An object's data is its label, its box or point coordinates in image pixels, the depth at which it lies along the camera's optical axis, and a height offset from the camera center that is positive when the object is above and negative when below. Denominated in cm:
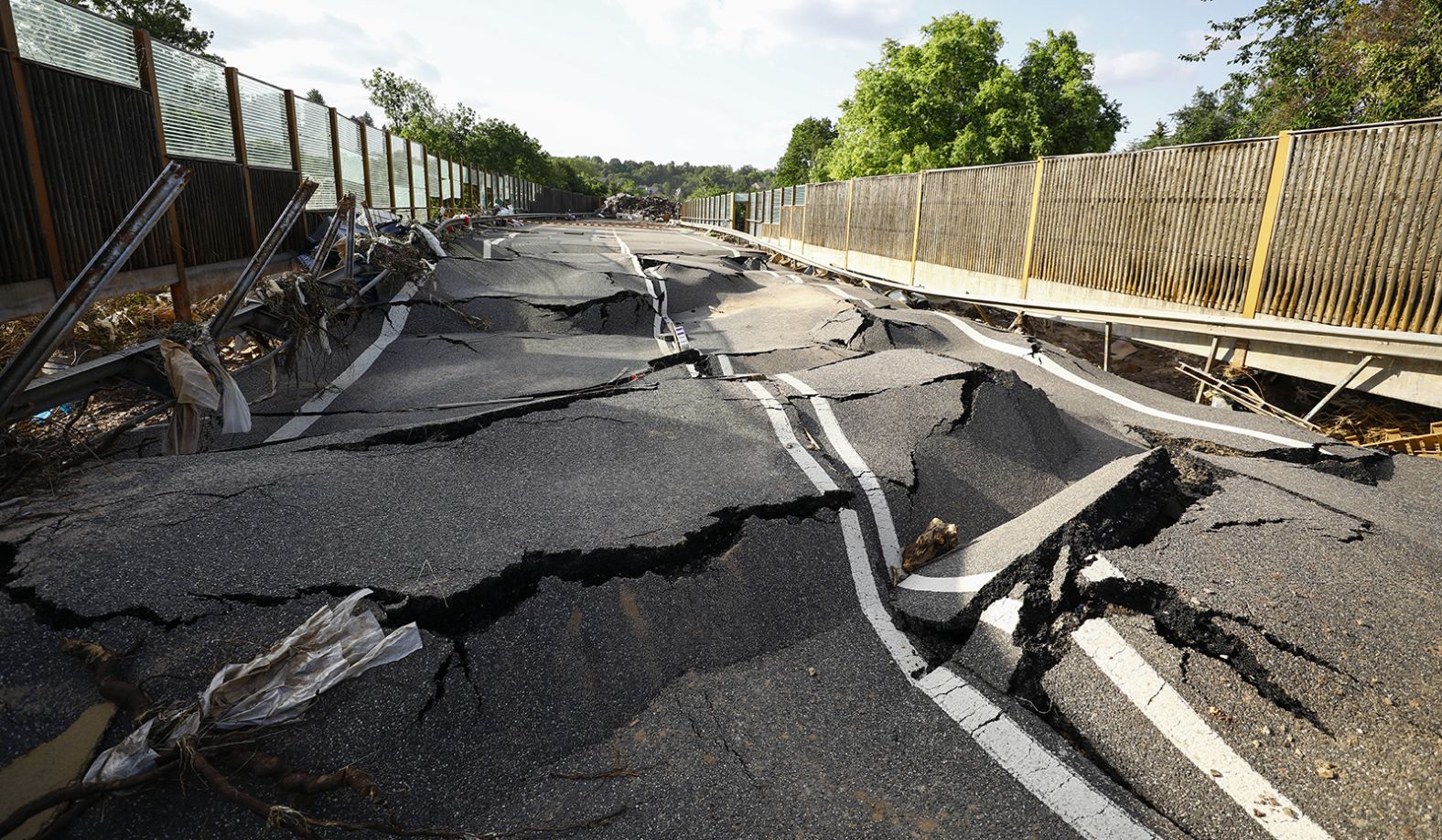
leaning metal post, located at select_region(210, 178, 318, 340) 580 -46
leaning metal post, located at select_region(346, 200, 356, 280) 920 -35
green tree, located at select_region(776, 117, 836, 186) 7775 +762
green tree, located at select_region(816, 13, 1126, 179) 3325 +558
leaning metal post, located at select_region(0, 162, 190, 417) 389 -44
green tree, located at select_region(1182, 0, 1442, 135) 1376 +367
